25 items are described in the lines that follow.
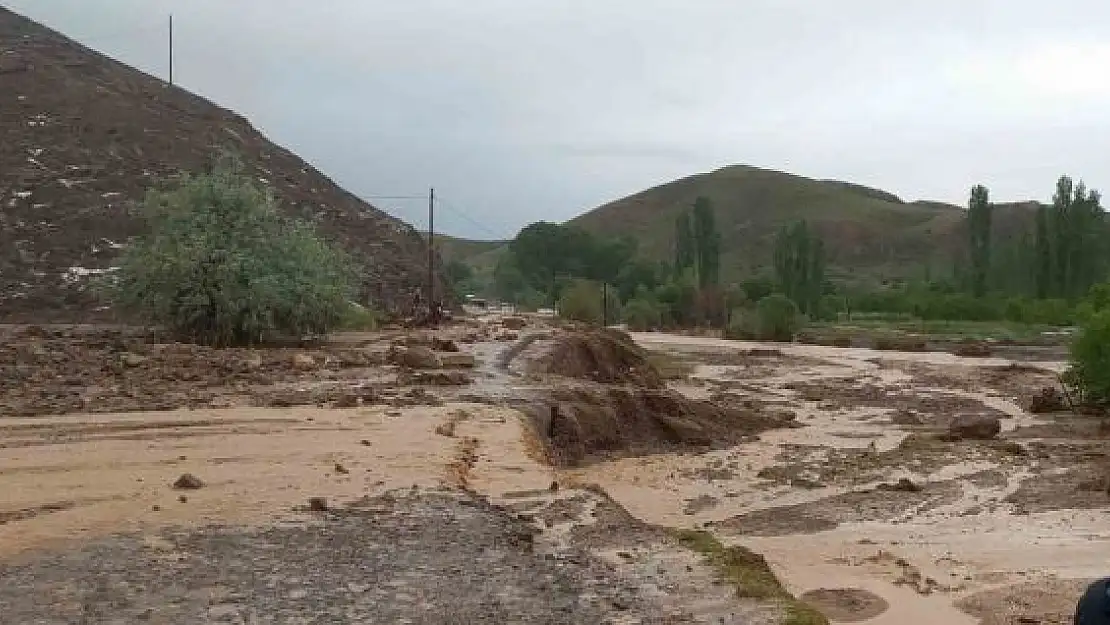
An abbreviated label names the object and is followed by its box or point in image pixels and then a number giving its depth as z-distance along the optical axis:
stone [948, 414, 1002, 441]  24.59
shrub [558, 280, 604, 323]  67.19
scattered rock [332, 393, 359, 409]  19.64
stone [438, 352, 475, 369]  25.62
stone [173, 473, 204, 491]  12.95
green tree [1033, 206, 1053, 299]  84.56
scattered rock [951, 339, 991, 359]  55.12
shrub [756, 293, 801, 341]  69.75
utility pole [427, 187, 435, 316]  44.81
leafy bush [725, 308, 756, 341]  70.94
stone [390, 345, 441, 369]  24.92
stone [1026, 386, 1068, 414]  31.67
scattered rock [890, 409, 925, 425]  29.28
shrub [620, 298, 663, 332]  81.06
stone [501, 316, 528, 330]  38.43
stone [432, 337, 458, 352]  29.02
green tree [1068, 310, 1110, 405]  29.36
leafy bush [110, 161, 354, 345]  28.34
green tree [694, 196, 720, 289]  109.12
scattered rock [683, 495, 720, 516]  16.95
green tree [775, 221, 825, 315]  94.31
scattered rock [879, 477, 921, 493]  18.39
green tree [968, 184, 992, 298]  92.75
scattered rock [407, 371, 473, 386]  22.72
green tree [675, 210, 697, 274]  112.00
